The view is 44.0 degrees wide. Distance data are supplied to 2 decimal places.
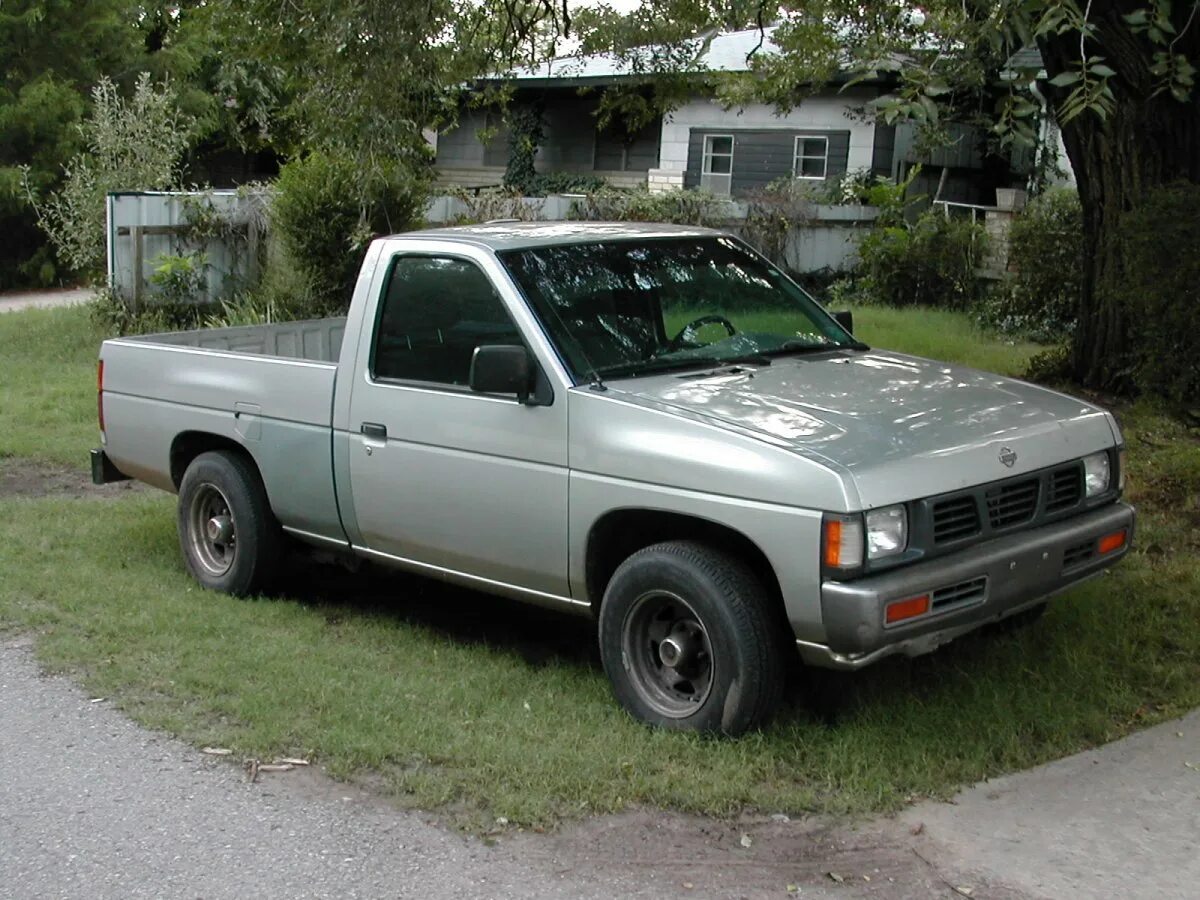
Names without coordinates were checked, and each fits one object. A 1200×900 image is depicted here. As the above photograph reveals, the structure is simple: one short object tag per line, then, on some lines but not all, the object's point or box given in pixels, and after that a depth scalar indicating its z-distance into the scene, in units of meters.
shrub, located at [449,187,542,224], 18.19
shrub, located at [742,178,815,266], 20.83
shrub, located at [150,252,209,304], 16.08
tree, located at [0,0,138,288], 25.17
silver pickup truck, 5.07
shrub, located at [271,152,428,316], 14.92
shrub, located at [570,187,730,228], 19.34
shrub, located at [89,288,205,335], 16.11
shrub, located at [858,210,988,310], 19.08
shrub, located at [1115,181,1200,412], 9.47
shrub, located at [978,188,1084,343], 13.76
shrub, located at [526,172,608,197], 28.77
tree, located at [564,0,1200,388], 6.97
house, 24.59
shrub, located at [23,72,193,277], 17.73
